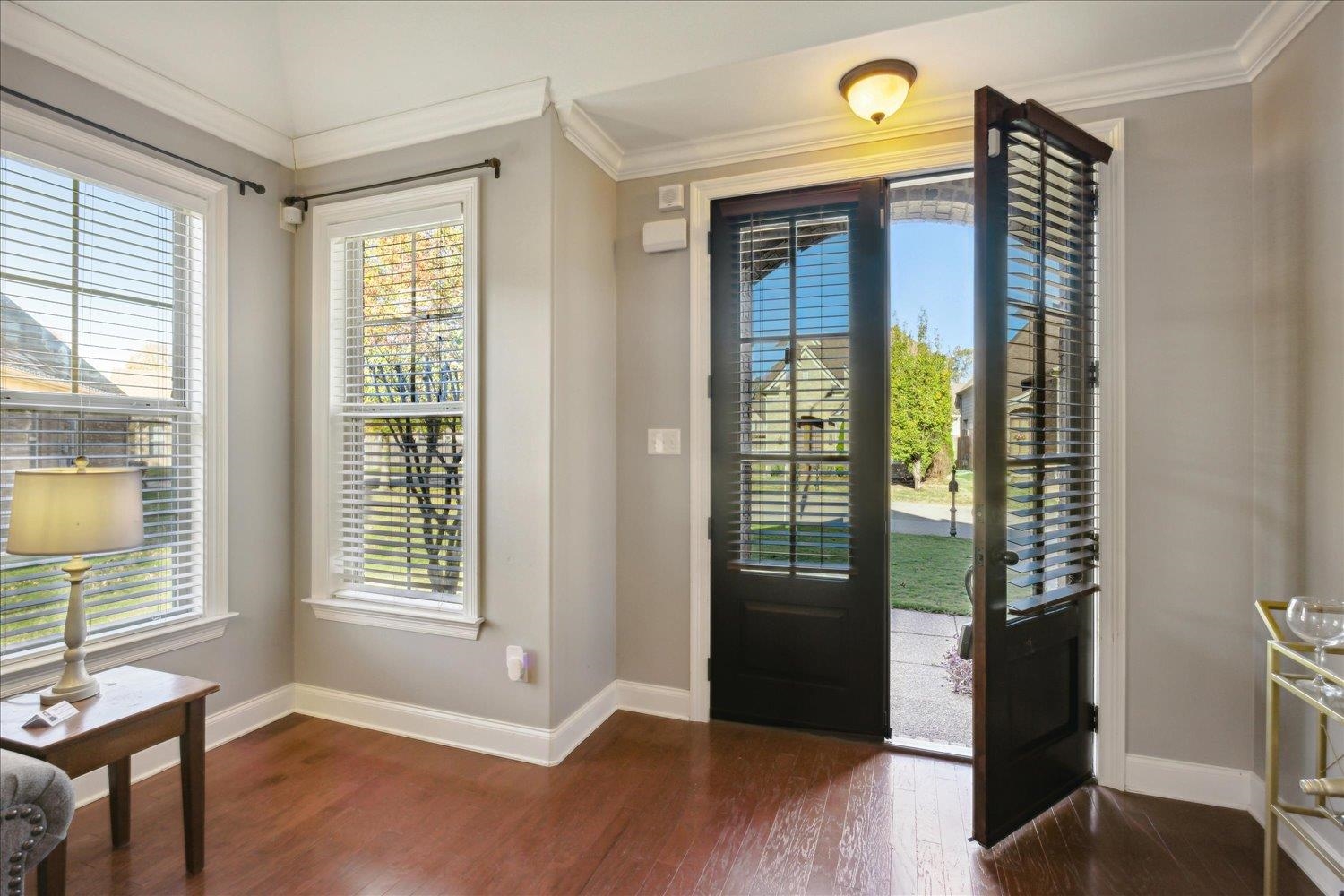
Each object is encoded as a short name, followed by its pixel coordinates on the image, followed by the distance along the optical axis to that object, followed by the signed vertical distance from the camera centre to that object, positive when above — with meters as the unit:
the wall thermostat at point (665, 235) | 2.95 +1.00
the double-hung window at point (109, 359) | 2.12 +0.33
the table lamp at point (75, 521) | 1.78 -0.21
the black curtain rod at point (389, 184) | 2.62 +1.18
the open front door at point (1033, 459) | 2.05 -0.04
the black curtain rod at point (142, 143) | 2.11 +1.16
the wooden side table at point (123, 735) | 1.66 -0.81
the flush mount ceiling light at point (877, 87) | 2.29 +1.34
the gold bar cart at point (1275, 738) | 1.61 -0.77
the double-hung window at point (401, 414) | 2.75 +0.15
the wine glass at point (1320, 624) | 1.55 -0.43
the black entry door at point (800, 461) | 2.75 -0.05
